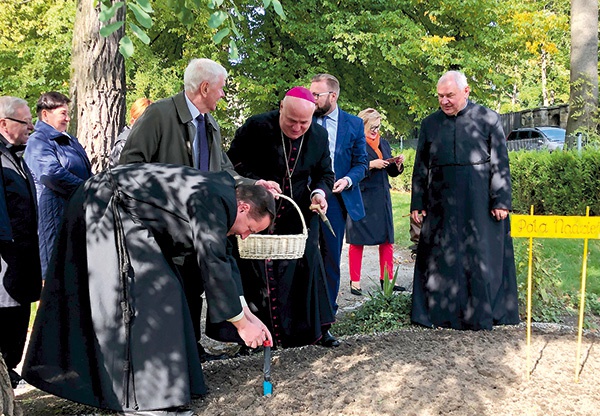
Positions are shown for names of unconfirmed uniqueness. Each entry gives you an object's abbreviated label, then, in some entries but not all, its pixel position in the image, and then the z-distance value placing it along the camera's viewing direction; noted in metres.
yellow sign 3.81
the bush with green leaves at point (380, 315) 5.34
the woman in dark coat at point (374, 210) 6.83
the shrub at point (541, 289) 5.64
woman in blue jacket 4.97
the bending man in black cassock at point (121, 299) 3.28
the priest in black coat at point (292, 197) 4.64
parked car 21.70
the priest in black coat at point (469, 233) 5.25
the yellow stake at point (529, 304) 3.90
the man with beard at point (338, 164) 5.28
